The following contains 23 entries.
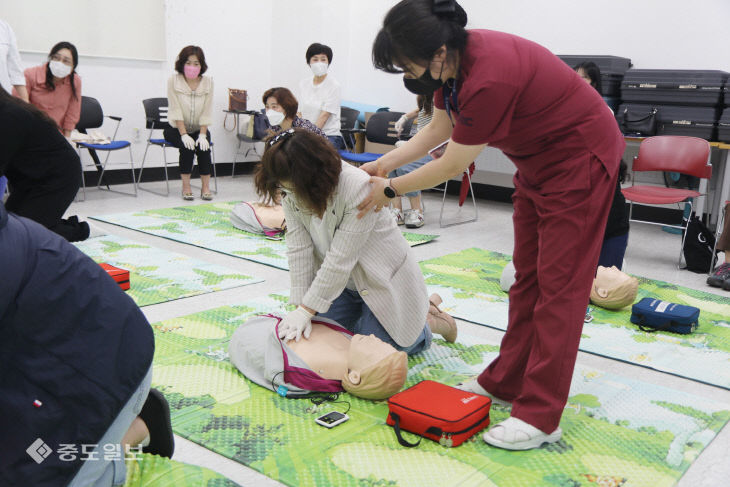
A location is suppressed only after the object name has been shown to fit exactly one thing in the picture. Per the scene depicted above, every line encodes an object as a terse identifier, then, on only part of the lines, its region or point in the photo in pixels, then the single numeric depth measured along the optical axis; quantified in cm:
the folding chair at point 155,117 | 605
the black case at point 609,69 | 534
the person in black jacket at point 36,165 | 245
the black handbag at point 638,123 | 507
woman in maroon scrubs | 162
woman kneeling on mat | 201
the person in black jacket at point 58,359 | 107
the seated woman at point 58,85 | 515
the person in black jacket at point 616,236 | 328
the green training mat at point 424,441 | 175
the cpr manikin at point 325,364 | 209
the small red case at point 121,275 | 311
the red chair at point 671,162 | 422
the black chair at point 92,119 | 566
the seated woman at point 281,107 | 484
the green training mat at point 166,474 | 145
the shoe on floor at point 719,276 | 380
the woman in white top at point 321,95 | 579
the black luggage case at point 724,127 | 475
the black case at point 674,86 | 480
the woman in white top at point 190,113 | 585
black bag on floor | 415
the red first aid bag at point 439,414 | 187
